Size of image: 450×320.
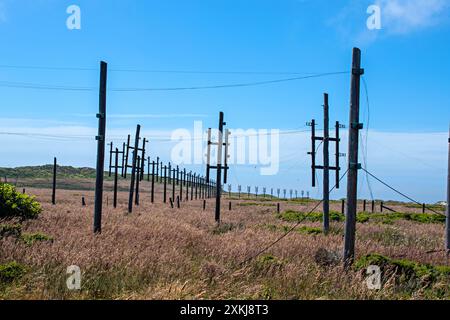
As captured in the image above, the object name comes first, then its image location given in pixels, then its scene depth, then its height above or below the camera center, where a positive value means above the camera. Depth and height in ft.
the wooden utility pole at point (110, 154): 126.37 +7.05
